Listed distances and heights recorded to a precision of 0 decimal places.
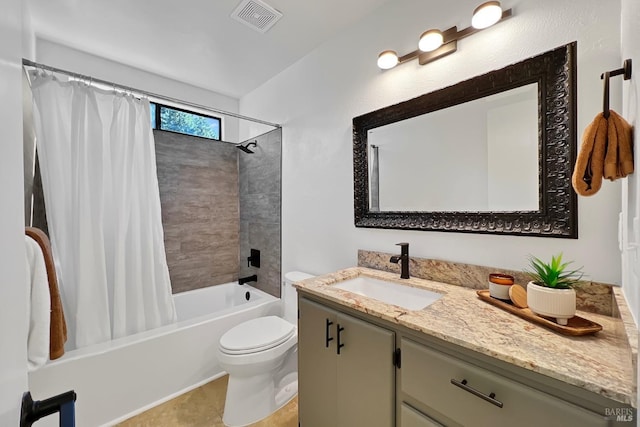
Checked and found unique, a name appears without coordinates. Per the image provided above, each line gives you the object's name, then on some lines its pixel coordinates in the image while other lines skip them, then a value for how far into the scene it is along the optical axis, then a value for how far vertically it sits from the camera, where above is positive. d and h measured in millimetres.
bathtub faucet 2787 -714
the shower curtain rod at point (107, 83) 1518 +855
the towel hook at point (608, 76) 697 +350
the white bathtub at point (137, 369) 1479 -968
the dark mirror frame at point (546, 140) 1053 +278
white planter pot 855 -309
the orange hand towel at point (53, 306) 1276 -462
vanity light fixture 1199 +879
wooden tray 808 -371
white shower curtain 1630 +30
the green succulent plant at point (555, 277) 915 -249
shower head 2800 +711
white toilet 1569 -952
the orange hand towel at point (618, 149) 706 +158
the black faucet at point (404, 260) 1472 -277
